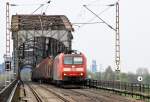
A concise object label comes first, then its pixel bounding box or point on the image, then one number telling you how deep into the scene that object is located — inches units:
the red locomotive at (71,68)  2054.6
